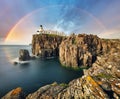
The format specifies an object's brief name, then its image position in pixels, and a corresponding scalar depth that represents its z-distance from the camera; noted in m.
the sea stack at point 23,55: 86.35
